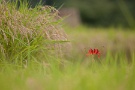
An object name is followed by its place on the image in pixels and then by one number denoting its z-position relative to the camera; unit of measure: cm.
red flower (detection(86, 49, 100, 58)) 559
